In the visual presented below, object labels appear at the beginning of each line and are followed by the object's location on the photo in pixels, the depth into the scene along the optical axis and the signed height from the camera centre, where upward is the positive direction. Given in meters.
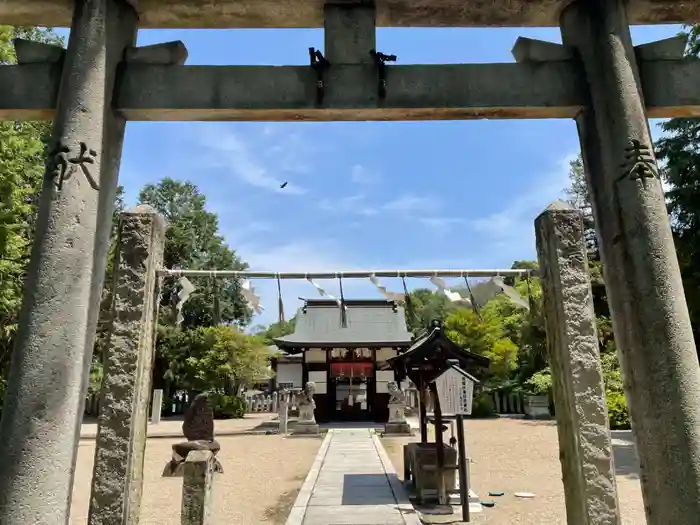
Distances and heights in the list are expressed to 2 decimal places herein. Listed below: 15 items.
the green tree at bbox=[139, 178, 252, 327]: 34.00 +10.36
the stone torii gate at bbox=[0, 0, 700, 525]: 2.96 +2.06
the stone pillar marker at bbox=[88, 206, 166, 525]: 3.47 +0.16
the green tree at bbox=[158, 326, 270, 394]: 25.12 +1.75
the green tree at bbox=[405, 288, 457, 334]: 48.49 +8.38
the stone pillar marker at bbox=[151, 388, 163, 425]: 23.02 -0.54
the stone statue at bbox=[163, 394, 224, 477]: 10.85 -0.82
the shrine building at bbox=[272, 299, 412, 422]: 23.36 +1.72
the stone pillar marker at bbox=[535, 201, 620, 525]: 3.60 +0.13
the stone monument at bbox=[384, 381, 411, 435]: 18.59 -0.92
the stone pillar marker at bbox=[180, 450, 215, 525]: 4.54 -0.90
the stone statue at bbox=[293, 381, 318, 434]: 19.05 -0.80
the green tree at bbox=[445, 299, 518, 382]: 25.69 +2.51
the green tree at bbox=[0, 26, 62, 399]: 12.20 +5.10
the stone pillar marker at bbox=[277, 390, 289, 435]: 19.20 -0.87
